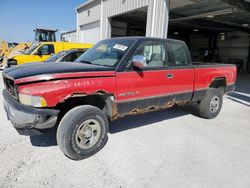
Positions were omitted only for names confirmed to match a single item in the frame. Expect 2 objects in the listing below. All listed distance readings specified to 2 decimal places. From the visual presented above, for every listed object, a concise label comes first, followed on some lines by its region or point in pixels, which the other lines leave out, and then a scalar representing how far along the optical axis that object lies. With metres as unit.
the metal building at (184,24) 9.75
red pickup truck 2.71
